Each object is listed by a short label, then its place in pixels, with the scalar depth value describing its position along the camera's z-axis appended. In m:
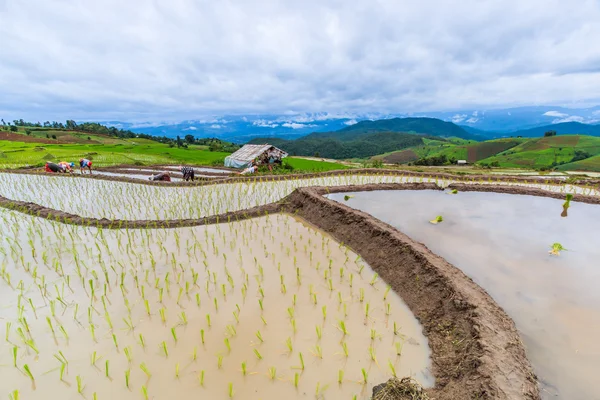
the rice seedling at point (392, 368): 2.87
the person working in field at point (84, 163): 16.45
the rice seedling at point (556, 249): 4.99
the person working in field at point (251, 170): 18.95
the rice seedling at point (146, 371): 2.99
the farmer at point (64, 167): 16.12
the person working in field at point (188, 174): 15.52
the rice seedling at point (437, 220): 6.69
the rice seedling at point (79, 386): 2.83
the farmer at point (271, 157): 25.77
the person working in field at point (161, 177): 14.67
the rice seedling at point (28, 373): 2.84
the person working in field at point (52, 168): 16.00
